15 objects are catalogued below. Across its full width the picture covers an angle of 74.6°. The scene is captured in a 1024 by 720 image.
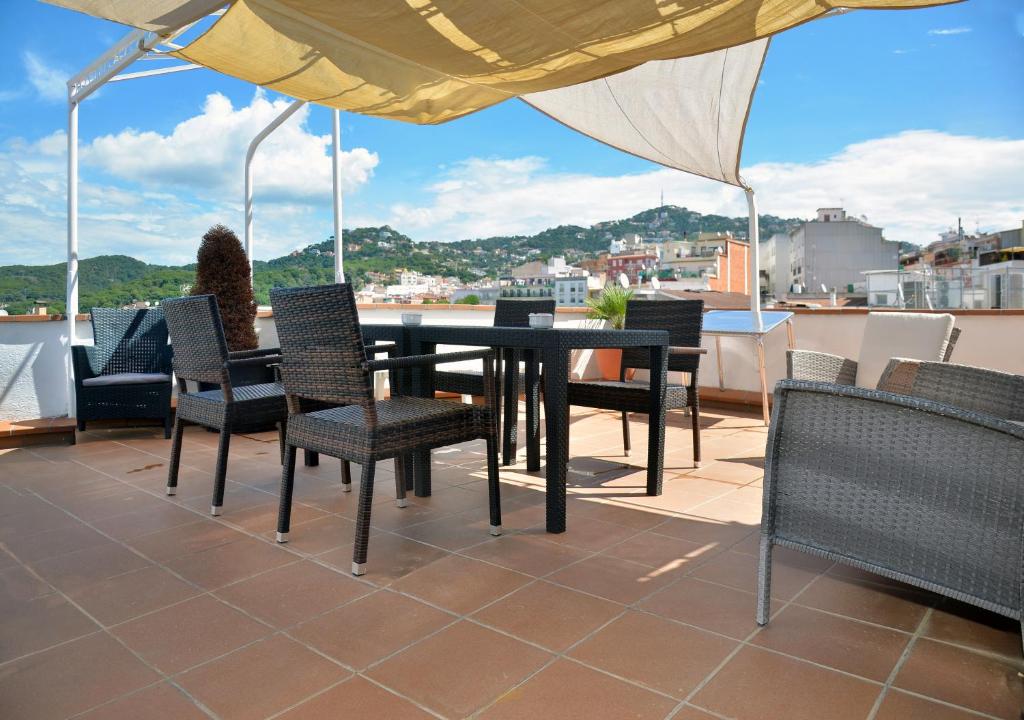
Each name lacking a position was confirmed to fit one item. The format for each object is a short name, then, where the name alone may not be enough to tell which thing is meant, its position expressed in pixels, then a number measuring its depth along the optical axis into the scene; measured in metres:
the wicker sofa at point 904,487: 1.50
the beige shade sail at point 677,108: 3.98
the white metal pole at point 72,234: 5.07
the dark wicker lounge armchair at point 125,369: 4.68
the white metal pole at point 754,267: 5.46
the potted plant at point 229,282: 5.18
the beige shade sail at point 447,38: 2.69
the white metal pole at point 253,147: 5.36
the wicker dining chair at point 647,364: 3.47
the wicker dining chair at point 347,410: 2.34
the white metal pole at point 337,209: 5.82
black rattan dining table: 2.70
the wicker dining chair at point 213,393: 3.07
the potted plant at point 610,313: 6.46
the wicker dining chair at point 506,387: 3.79
